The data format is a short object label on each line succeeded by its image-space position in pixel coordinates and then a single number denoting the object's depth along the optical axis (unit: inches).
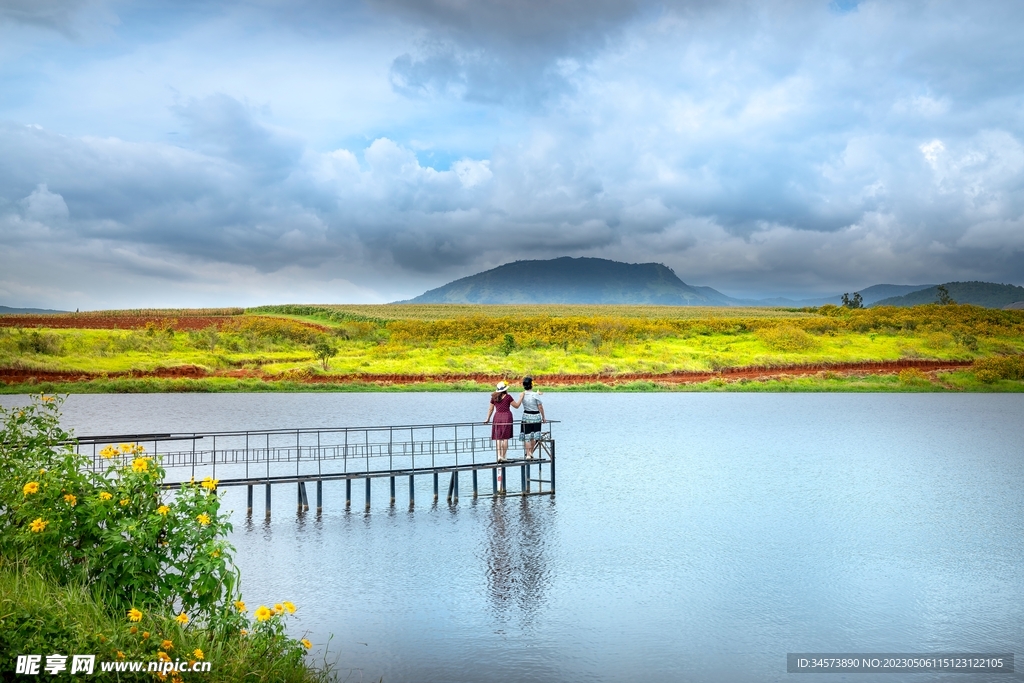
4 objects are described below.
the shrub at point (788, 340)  2608.3
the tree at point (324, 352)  2415.5
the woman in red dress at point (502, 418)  730.2
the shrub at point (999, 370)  2407.7
